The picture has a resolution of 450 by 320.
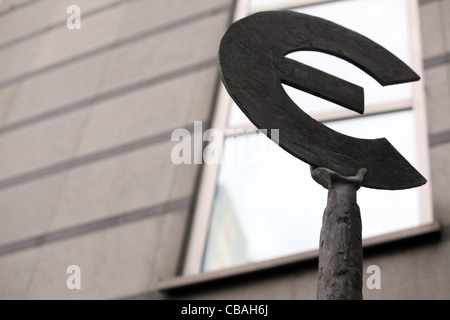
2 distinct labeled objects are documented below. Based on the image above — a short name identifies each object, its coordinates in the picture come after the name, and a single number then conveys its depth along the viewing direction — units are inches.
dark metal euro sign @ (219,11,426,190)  107.3
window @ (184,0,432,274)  209.5
